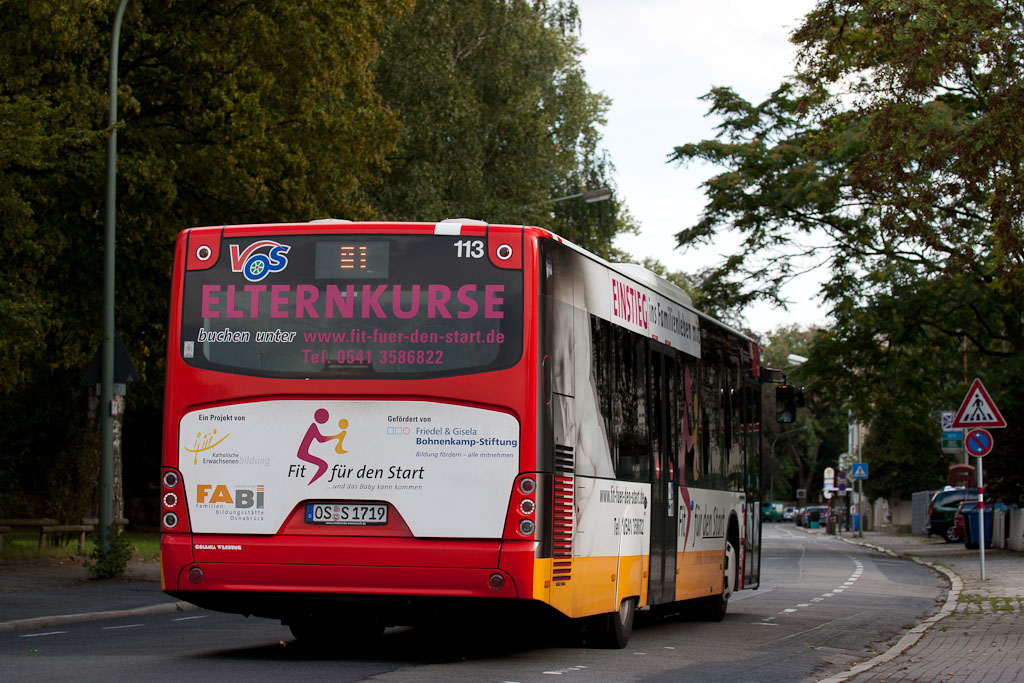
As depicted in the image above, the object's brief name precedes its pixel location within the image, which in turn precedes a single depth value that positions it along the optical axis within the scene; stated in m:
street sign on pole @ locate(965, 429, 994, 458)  27.09
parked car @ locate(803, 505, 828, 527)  94.44
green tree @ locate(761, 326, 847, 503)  117.69
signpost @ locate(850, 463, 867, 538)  60.06
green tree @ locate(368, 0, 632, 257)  40.62
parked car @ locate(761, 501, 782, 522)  120.88
